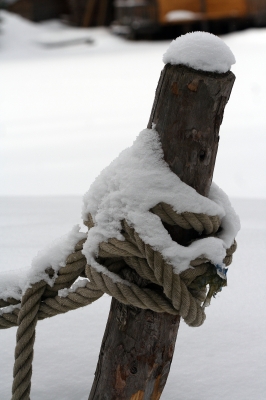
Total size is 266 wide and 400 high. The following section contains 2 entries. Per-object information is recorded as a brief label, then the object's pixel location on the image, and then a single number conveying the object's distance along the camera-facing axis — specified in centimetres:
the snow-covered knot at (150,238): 210
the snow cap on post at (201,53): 209
